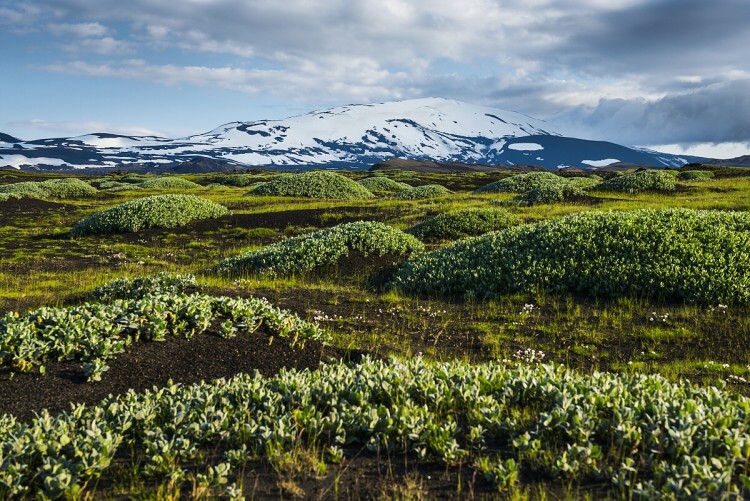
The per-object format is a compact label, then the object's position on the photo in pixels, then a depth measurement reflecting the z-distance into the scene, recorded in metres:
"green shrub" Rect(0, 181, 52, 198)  52.34
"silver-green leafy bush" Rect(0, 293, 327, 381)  8.24
